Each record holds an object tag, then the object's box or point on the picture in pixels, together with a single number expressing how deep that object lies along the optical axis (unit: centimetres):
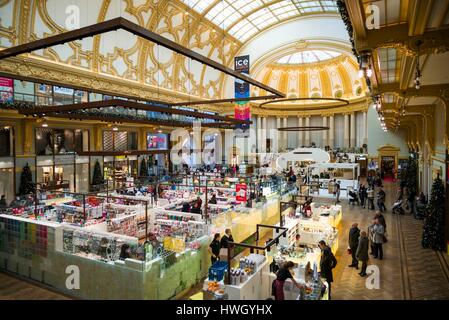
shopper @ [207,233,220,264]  733
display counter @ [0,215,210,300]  602
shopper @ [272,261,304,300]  510
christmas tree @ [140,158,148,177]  2155
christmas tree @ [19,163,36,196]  1451
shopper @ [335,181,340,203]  1622
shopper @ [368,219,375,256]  861
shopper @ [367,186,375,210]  1488
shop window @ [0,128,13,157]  1429
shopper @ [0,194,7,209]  1239
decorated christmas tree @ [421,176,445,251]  883
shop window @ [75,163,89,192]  1795
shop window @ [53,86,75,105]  1578
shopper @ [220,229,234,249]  744
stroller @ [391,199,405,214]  1364
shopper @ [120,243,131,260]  637
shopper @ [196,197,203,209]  1145
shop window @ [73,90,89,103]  1689
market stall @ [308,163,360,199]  1927
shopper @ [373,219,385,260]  842
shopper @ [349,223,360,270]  814
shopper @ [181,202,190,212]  1133
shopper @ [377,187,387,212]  1413
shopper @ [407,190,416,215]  1384
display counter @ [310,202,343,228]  1037
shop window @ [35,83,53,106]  1482
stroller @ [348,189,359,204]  1597
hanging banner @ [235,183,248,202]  1195
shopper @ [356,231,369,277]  739
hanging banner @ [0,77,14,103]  1275
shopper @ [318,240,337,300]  627
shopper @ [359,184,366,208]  1560
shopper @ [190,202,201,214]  1102
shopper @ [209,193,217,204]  1231
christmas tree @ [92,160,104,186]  1829
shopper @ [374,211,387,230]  887
